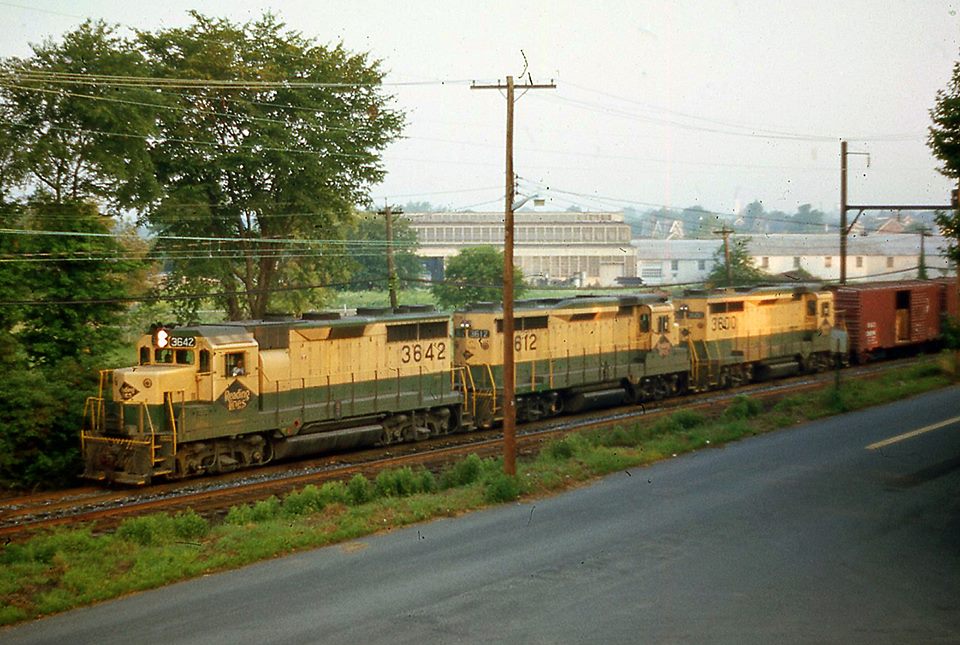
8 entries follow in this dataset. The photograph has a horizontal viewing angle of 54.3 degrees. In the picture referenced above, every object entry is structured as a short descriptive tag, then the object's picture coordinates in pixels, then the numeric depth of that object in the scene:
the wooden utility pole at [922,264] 58.78
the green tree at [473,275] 63.53
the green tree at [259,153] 37.16
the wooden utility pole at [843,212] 47.19
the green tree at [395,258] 78.94
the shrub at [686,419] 28.39
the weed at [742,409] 29.86
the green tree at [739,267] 65.06
